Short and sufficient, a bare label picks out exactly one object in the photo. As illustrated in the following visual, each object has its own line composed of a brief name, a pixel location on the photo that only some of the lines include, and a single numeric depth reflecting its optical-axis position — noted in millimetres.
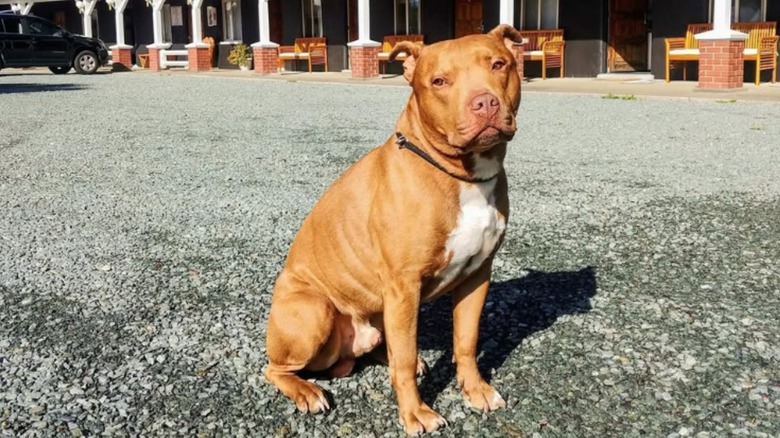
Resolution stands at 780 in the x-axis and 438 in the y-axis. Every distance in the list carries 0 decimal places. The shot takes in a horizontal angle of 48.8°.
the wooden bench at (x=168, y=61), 31703
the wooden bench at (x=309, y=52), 27250
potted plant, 29781
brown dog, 2684
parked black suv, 27703
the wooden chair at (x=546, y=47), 21156
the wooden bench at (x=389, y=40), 24684
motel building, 17578
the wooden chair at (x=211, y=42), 31828
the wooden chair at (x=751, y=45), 16953
